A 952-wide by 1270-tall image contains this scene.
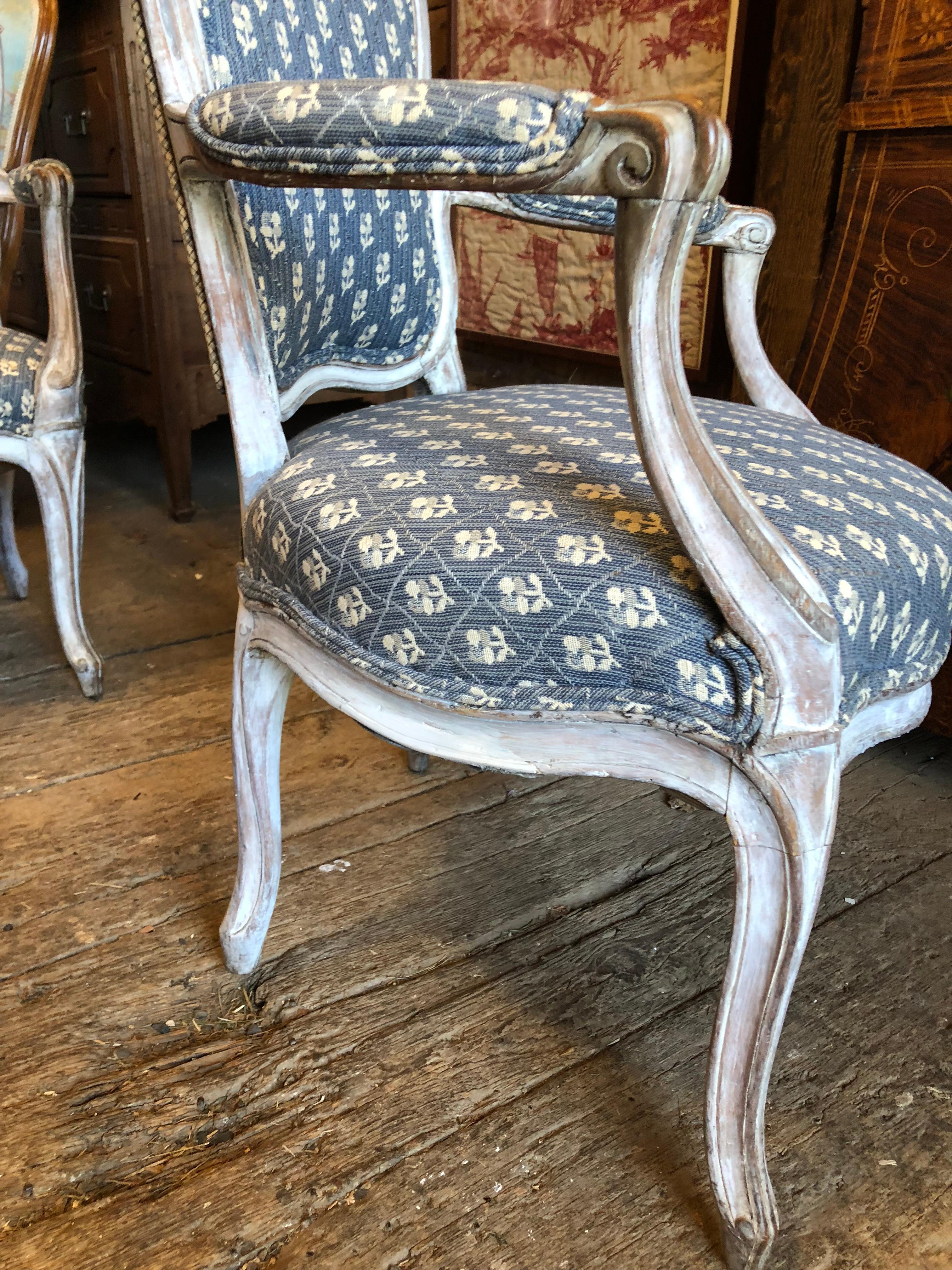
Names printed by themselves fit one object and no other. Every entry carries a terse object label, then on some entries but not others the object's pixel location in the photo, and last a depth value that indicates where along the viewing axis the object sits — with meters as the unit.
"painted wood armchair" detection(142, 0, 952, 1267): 0.48
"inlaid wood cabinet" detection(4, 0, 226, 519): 2.07
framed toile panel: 1.55
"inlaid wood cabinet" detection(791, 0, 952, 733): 1.12
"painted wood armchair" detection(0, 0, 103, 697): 1.34
